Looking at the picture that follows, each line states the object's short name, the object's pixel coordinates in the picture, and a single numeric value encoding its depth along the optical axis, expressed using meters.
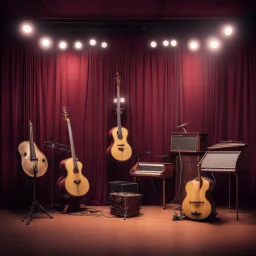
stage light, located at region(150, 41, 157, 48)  7.09
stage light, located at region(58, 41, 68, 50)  7.03
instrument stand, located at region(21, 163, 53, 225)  5.55
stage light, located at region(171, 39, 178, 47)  7.09
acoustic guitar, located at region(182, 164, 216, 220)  5.42
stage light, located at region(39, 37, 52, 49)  6.84
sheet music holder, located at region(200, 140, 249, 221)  5.47
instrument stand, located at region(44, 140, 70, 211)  6.44
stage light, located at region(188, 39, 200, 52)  7.12
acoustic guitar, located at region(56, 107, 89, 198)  5.99
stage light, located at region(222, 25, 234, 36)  6.76
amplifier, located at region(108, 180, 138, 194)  6.29
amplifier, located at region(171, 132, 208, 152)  6.51
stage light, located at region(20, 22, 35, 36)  6.69
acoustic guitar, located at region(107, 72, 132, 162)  6.60
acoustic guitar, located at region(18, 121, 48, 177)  5.89
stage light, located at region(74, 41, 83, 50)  7.08
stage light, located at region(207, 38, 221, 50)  6.97
